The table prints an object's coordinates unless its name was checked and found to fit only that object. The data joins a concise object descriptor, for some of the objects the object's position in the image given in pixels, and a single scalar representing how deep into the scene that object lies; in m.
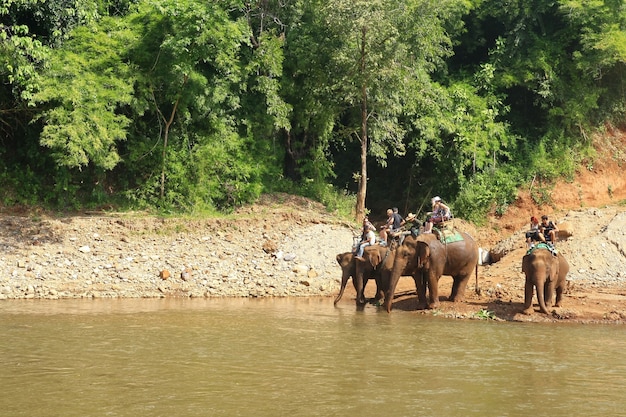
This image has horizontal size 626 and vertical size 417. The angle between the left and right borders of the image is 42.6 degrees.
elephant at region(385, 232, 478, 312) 20.02
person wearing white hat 20.67
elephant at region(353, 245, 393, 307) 21.38
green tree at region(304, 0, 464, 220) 28.19
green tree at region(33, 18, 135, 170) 23.78
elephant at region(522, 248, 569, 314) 17.95
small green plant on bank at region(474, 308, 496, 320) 18.66
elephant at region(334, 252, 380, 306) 21.77
